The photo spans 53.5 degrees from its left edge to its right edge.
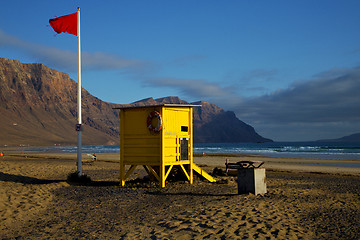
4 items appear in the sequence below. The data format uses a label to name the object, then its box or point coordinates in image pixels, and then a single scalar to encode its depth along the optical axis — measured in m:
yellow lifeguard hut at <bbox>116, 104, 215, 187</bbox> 14.80
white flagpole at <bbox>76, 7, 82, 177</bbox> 16.53
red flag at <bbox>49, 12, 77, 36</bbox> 17.09
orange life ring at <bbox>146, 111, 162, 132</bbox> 14.55
